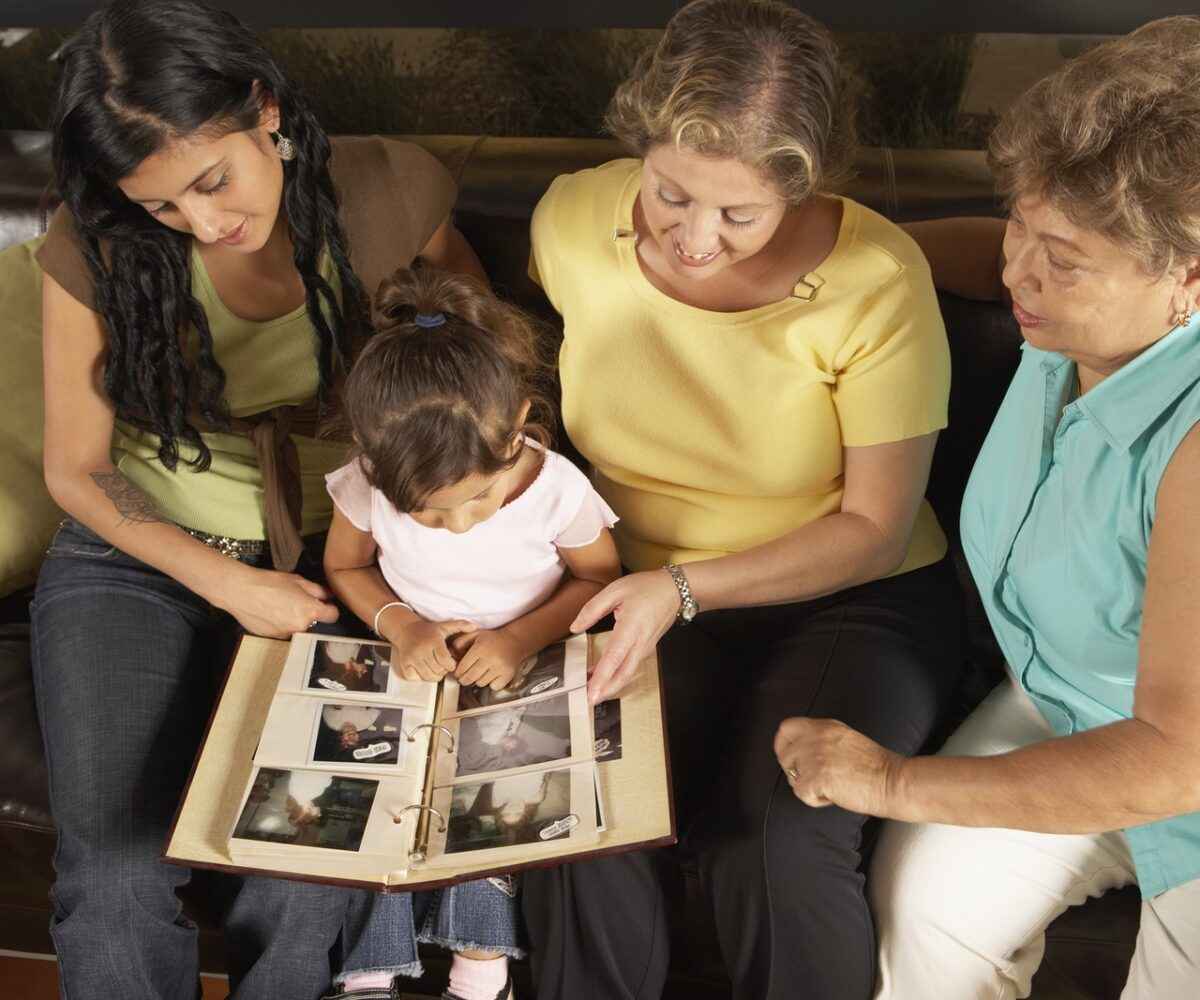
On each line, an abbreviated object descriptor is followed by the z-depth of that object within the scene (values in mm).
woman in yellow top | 1432
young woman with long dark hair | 1500
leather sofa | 1587
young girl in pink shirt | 1480
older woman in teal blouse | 1154
